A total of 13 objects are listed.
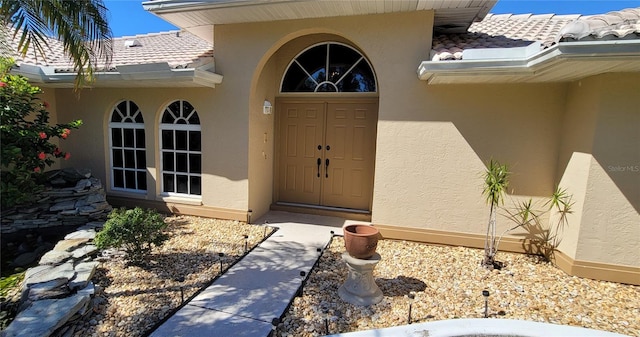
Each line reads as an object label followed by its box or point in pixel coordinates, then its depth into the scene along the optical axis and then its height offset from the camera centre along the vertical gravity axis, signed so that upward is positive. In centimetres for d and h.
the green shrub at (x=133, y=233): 457 -160
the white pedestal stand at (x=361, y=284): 388 -191
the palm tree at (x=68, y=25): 453 +165
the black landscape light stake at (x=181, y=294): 388 -213
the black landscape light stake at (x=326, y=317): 336 -215
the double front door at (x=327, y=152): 726 -37
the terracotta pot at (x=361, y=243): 389 -136
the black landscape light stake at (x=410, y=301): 349 -185
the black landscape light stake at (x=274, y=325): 329 -209
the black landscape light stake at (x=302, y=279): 419 -208
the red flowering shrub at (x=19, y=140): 561 -28
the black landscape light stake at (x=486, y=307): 354 -204
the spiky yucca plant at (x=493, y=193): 498 -82
